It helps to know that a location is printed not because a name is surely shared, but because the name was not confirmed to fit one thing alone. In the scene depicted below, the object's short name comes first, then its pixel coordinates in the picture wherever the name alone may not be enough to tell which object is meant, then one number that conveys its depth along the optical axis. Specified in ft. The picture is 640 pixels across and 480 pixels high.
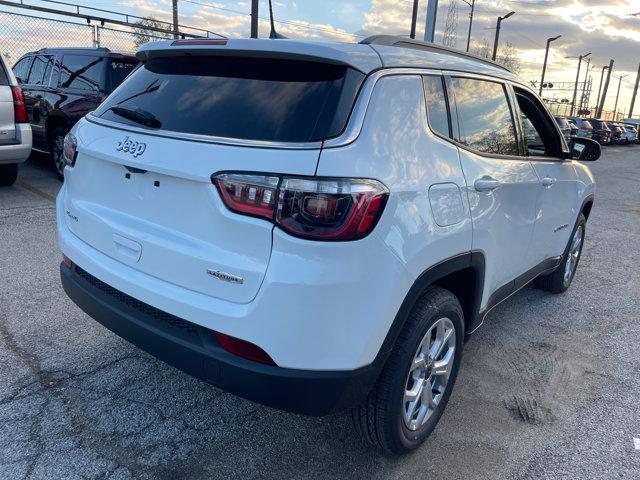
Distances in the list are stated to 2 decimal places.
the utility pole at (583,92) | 210.59
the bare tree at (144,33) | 52.40
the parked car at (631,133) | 121.30
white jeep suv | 6.41
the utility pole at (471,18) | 93.87
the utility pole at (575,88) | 190.70
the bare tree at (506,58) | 163.54
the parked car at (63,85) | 24.06
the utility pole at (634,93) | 202.80
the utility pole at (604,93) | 209.44
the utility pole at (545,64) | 151.41
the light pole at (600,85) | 213.95
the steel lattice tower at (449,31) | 124.02
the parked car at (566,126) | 70.51
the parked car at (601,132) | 105.29
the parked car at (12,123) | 21.84
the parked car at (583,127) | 96.31
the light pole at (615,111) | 243.89
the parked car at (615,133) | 112.54
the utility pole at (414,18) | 74.11
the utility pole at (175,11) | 76.28
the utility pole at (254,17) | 57.06
